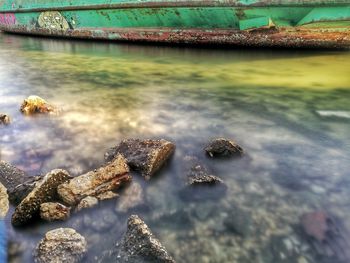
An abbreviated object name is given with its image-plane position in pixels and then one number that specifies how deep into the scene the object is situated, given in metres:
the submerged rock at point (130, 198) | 1.64
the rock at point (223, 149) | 2.10
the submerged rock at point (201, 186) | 1.72
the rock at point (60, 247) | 1.30
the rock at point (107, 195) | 1.67
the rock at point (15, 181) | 1.66
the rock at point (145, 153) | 1.90
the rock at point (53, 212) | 1.52
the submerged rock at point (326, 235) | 1.35
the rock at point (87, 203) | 1.61
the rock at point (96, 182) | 1.65
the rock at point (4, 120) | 2.65
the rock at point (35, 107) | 2.87
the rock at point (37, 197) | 1.51
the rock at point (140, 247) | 1.24
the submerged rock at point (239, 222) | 1.47
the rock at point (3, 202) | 1.58
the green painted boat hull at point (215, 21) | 5.10
